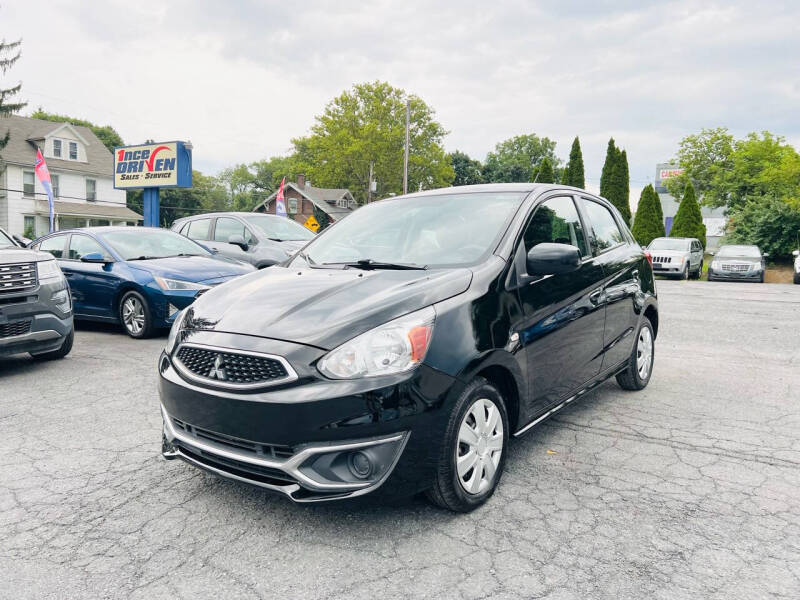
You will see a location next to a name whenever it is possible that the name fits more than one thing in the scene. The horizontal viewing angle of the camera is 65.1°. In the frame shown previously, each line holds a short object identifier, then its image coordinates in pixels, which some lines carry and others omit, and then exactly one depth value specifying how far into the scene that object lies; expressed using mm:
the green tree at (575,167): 40875
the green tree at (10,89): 32562
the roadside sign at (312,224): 23973
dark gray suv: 5773
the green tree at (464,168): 80812
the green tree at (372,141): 52500
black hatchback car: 2664
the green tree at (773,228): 27109
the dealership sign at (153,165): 25609
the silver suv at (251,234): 11141
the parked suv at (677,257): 22750
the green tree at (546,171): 39150
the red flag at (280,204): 26853
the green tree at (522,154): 90569
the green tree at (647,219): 34656
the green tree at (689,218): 33281
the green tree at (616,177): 38750
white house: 37000
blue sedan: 7777
